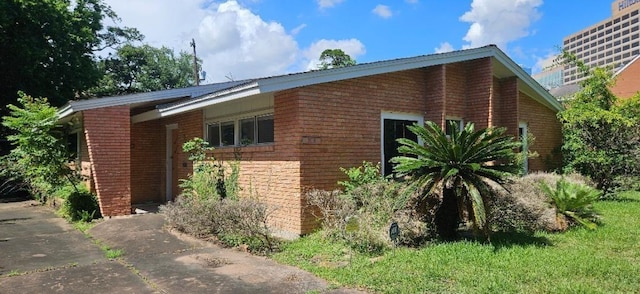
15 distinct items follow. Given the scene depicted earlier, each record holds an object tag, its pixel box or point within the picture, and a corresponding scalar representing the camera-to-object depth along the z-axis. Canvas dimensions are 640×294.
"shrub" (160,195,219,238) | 7.81
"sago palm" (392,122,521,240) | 6.38
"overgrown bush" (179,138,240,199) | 9.31
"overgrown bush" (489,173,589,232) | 7.33
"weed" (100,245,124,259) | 6.67
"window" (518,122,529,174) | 13.04
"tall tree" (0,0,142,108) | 17.45
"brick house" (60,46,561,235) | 7.84
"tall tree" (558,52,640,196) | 11.59
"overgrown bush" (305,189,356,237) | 6.97
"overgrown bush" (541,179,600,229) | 7.67
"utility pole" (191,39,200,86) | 30.09
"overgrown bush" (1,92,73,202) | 10.32
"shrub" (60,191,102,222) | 10.08
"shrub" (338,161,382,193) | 7.82
